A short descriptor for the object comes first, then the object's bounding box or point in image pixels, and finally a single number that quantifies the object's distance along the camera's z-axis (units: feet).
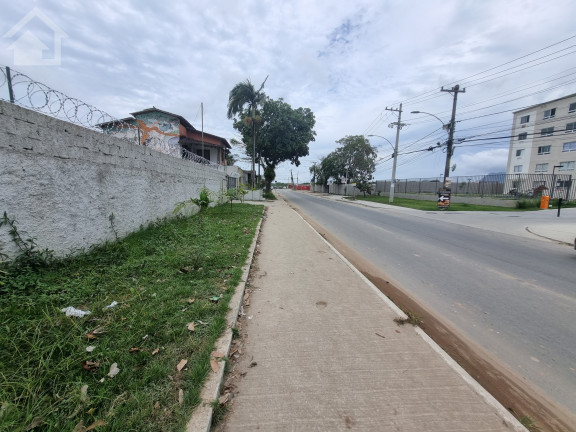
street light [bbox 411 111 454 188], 62.44
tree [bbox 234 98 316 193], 87.66
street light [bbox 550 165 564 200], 68.97
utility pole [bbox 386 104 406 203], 82.99
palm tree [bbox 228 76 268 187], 70.22
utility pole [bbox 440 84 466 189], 62.44
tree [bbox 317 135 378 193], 130.93
